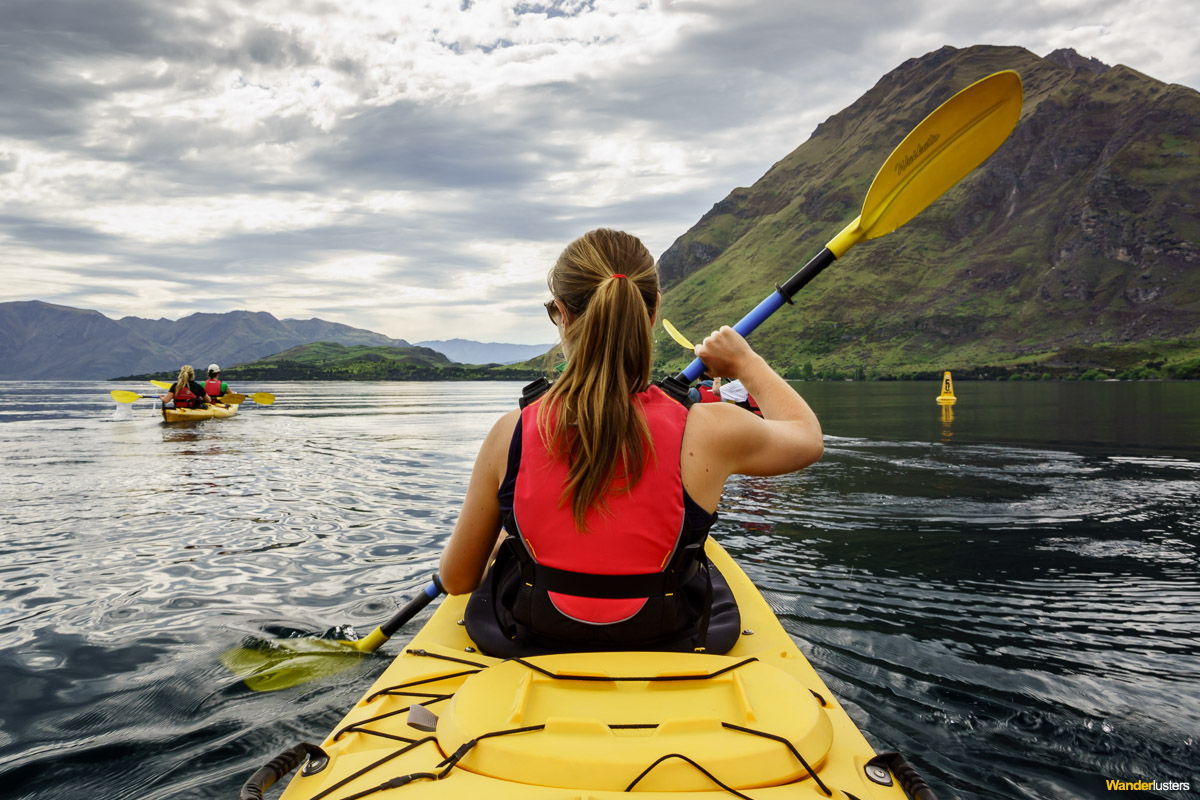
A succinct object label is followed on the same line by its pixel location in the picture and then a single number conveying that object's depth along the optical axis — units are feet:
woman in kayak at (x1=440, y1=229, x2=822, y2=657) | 9.25
